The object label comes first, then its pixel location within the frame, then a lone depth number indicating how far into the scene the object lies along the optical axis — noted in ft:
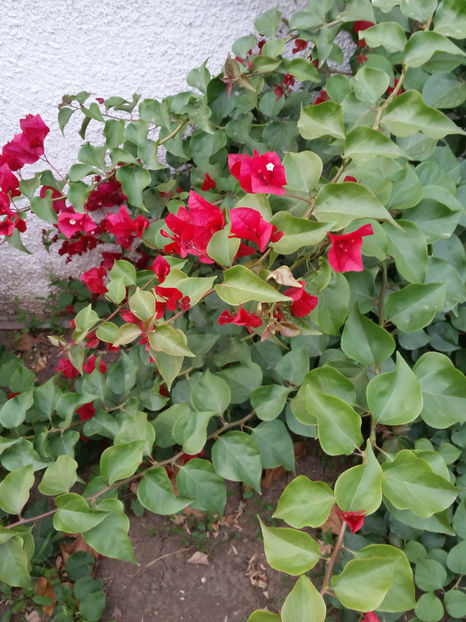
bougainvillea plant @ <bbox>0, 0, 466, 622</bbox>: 2.29
